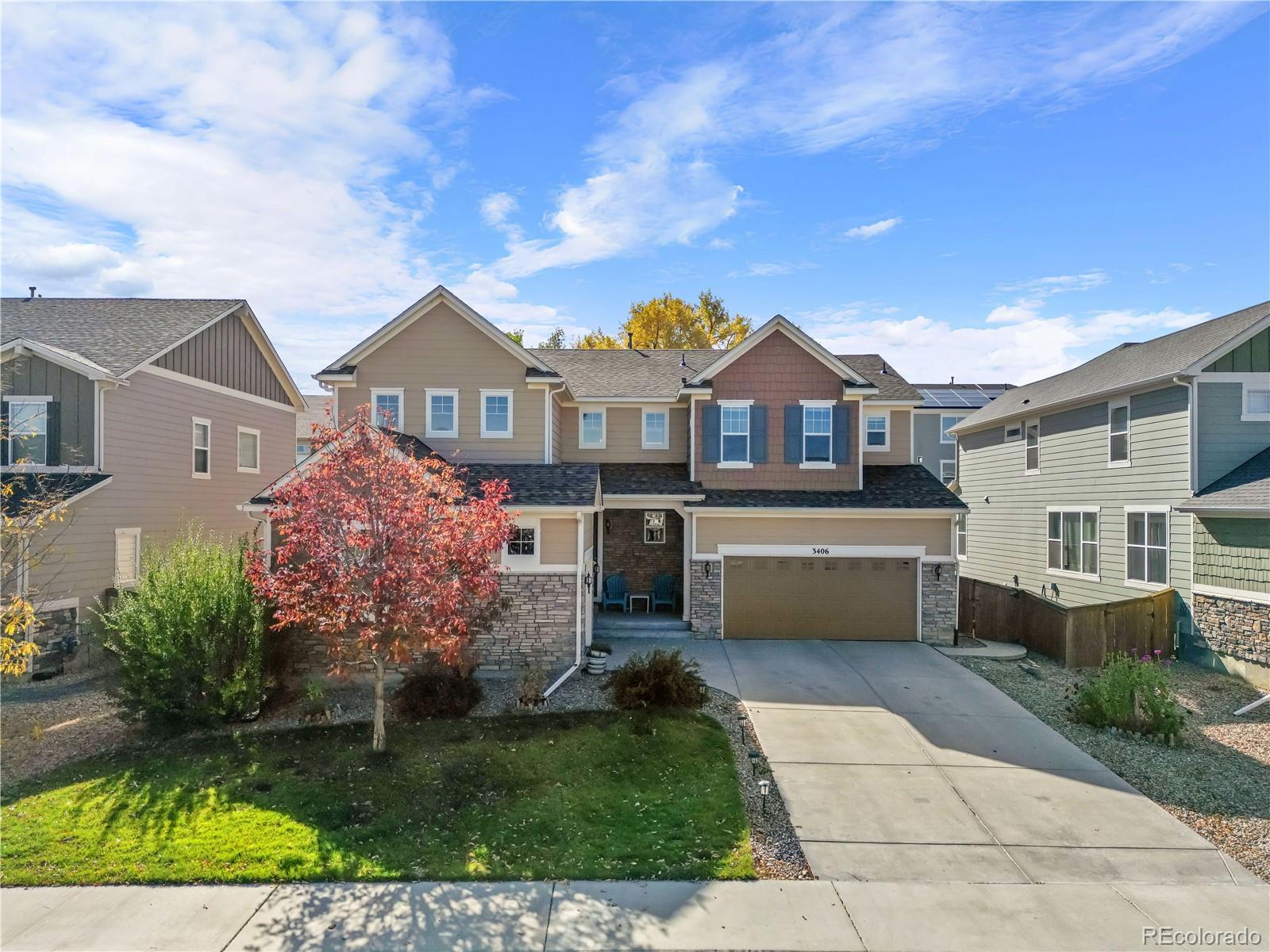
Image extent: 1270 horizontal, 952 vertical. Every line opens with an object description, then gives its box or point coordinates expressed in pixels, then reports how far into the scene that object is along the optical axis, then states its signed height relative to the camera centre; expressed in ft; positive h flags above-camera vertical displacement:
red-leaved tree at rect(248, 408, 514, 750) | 27.45 -3.00
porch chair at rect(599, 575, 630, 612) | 58.59 -9.79
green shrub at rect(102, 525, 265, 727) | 29.66 -7.33
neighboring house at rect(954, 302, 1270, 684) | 42.91 +0.12
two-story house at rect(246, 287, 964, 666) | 48.39 +0.33
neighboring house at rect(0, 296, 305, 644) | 45.32 +4.66
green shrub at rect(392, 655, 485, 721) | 33.32 -10.75
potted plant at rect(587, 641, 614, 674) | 40.60 -10.87
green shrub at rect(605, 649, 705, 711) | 33.83 -10.36
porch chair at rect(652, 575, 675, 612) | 59.26 -9.44
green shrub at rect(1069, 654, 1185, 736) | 32.14 -10.69
